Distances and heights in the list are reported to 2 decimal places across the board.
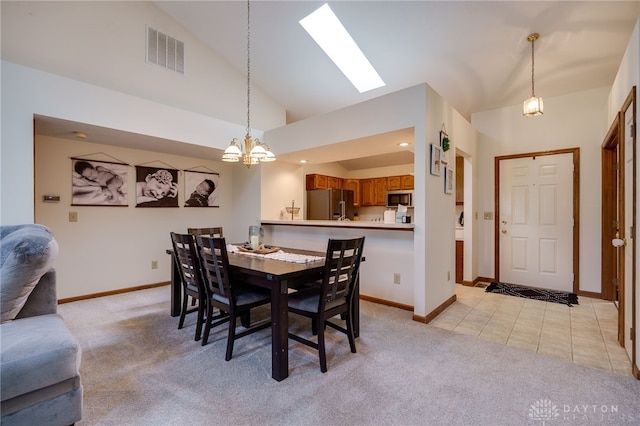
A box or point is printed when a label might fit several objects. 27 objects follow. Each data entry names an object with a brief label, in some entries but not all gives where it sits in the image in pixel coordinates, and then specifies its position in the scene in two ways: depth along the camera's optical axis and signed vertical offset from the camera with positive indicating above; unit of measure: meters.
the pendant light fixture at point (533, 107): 3.39 +1.24
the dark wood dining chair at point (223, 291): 2.25 -0.67
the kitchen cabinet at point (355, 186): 6.96 +0.63
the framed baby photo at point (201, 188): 4.82 +0.41
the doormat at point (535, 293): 3.77 -1.12
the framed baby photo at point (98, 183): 3.72 +0.39
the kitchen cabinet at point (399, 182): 6.19 +0.65
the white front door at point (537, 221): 4.14 -0.13
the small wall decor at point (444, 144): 3.34 +0.79
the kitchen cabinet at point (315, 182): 5.86 +0.62
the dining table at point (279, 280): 2.00 -0.51
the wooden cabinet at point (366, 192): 6.89 +0.48
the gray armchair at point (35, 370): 1.25 -0.70
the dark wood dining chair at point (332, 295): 2.10 -0.66
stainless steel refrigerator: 5.63 +0.17
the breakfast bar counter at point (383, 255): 3.41 -0.52
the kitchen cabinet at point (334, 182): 6.26 +0.67
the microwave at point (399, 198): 6.11 +0.31
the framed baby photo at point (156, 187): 4.29 +0.39
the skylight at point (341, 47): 3.80 +2.33
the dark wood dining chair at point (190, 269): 2.54 -0.50
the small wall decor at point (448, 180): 3.46 +0.39
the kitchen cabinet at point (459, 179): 4.91 +0.56
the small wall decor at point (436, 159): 3.10 +0.58
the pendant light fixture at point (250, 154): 2.79 +0.57
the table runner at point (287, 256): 2.55 -0.41
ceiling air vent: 3.75 +2.15
